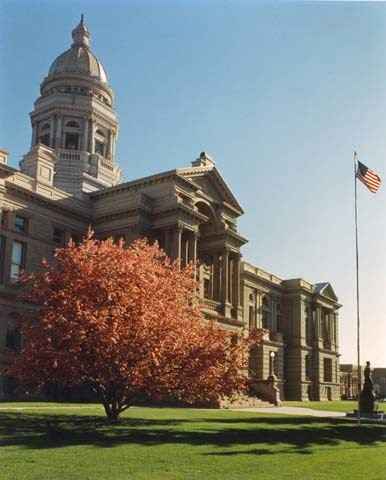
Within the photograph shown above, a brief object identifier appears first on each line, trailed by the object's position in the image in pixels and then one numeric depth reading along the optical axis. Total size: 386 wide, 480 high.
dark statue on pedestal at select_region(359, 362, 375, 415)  41.72
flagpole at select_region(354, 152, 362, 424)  34.56
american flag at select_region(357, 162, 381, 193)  36.31
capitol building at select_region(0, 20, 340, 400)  50.66
